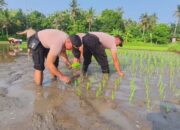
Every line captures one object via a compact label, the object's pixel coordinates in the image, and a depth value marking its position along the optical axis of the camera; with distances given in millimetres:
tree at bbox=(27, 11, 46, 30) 63775
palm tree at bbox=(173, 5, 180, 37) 76250
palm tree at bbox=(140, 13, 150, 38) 74250
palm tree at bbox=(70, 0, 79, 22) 67750
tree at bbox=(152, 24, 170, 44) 70625
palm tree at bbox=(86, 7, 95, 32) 67500
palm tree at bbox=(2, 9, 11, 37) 57547
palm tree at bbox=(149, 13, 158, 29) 74250
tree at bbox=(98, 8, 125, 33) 74562
